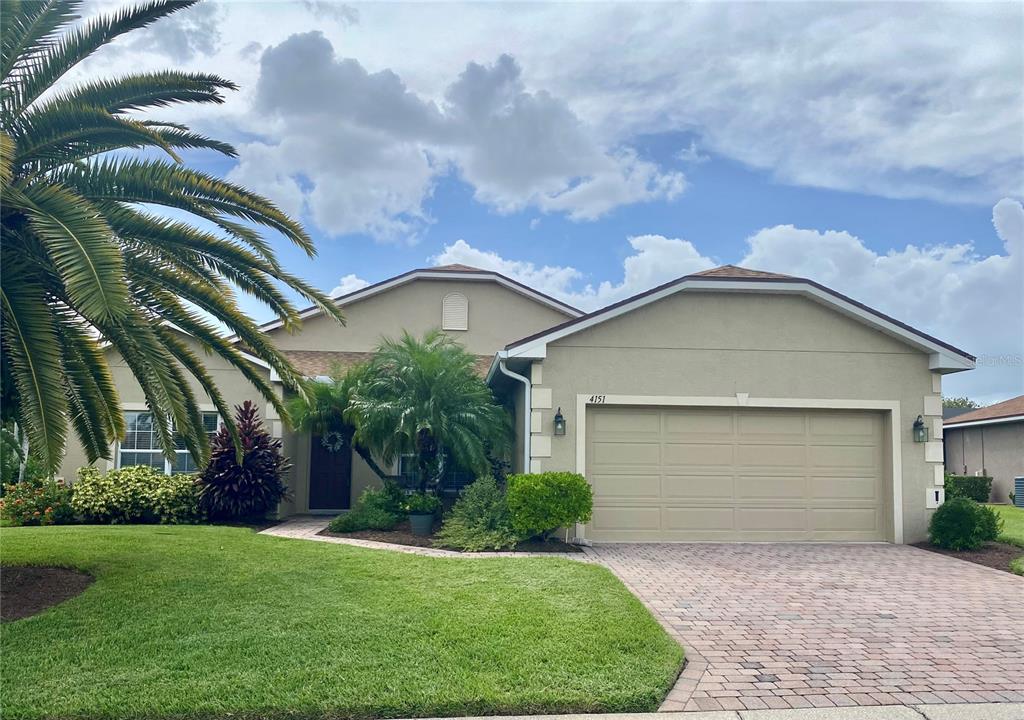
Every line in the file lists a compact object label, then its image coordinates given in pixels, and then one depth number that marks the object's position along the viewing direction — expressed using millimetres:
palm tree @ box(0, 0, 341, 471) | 6312
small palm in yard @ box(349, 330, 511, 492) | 13102
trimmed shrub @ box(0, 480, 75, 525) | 14102
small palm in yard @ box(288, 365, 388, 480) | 14570
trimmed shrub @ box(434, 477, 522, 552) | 11234
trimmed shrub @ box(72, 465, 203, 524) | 14172
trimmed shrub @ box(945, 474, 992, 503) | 23234
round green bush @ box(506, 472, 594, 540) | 11109
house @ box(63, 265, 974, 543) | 12164
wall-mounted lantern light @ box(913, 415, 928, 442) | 12234
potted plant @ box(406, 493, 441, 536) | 12859
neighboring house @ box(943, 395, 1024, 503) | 23297
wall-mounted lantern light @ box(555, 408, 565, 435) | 11883
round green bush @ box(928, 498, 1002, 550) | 11398
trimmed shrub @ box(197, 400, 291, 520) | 14172
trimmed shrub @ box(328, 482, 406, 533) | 13148
